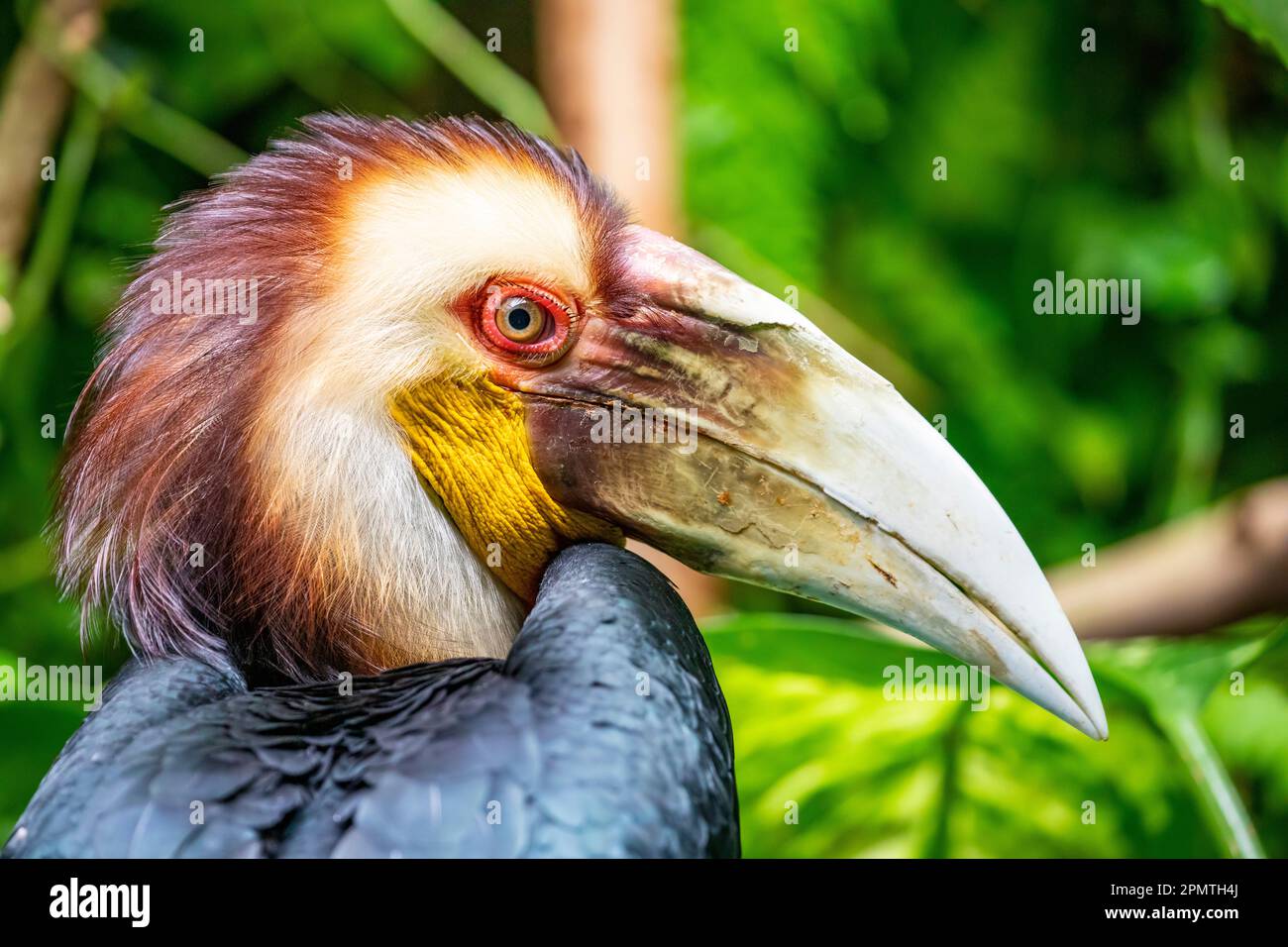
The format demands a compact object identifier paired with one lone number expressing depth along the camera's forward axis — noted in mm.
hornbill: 1027
